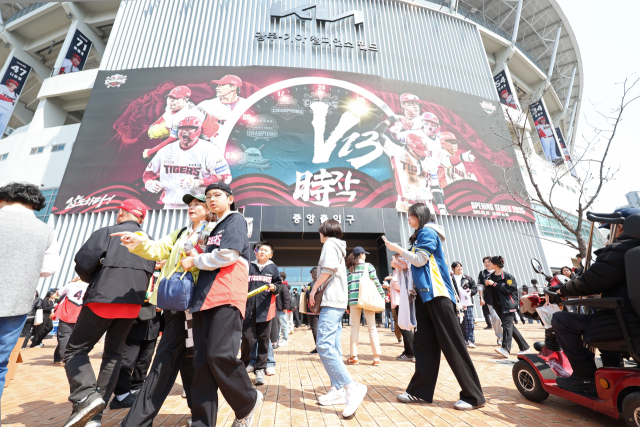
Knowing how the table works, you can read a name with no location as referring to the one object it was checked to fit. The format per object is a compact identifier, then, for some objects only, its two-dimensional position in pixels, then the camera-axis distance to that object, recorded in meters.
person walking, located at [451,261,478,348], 6.71
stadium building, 13.32
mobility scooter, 2.16
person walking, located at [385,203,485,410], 2.85
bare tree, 6.49
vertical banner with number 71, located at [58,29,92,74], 18.81
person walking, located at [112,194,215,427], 2.12
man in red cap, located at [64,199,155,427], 2.48
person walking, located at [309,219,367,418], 2.84
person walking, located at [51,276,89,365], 5.43
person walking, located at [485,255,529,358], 5.51
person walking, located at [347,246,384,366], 5.17
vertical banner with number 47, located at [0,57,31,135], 18.53
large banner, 13.34
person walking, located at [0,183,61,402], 2.15
